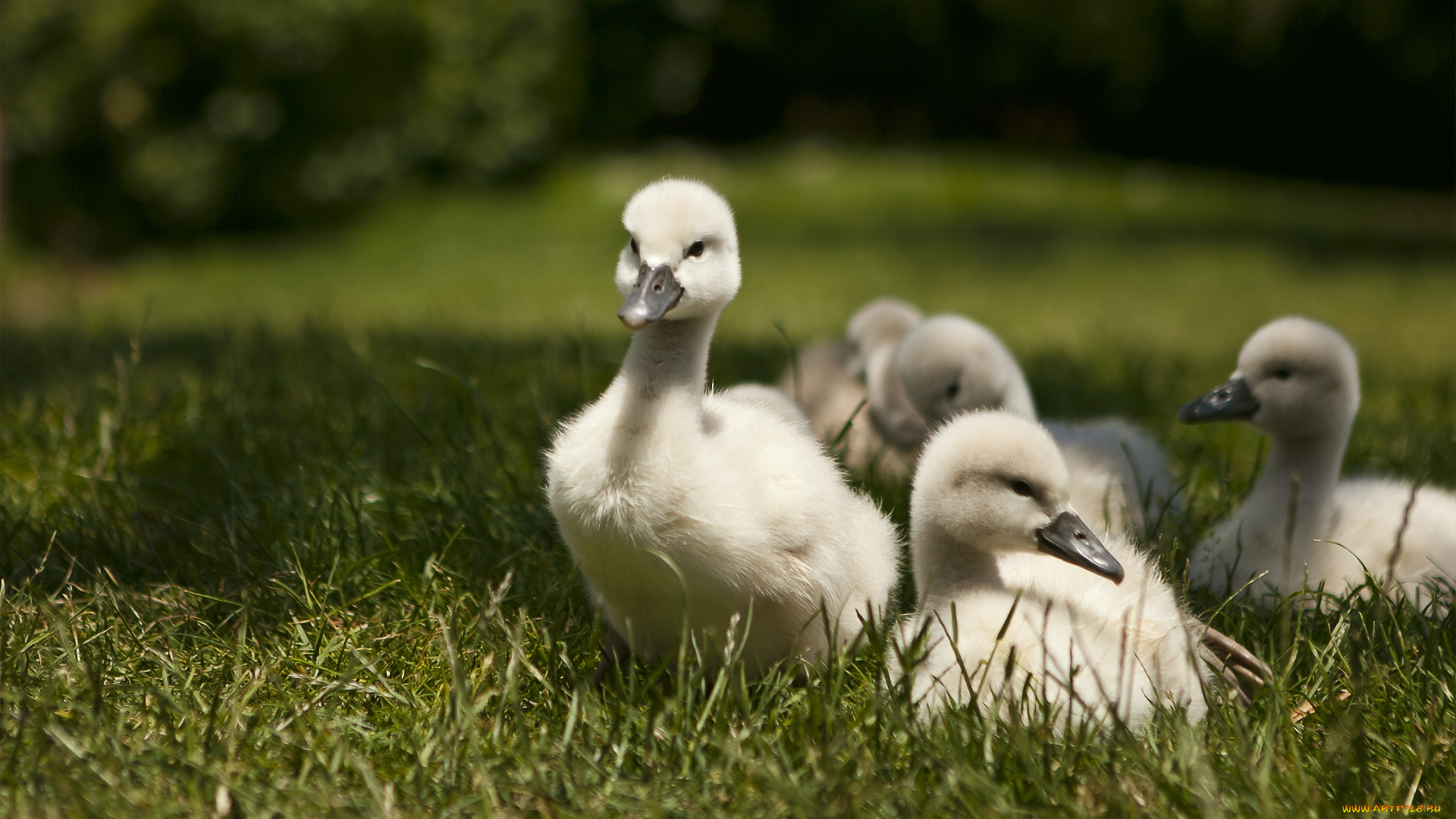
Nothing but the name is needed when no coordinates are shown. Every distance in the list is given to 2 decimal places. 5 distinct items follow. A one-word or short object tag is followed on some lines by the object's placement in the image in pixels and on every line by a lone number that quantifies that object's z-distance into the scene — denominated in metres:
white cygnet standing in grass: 2.34
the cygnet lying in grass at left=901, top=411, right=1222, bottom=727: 2.34
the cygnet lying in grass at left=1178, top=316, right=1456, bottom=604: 3.02
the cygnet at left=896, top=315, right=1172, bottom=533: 3.49
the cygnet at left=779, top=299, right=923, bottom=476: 4.04
